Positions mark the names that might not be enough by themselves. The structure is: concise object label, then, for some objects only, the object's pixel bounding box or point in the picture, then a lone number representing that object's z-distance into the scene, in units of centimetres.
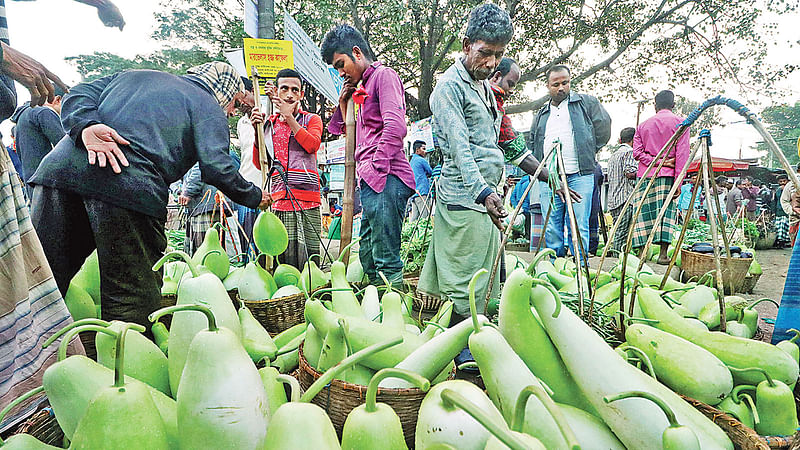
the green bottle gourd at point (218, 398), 73
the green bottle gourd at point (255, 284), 244
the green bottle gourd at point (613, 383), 92
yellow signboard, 329
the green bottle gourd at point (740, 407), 124
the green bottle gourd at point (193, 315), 102
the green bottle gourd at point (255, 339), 134
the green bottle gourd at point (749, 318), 180
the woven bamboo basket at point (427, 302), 294
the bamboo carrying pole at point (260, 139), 280
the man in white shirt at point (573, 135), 415
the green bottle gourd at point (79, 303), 187
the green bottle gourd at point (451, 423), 77
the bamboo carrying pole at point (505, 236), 149
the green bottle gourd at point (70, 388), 86
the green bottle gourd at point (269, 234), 259
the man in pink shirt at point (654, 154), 443
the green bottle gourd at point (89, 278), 200
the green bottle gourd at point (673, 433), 81
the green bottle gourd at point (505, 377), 87
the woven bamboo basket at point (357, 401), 108
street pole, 370
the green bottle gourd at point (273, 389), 99
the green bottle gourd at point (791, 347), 146
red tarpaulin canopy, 1446
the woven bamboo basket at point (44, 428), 98
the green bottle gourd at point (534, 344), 110
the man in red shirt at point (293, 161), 344
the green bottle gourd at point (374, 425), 74
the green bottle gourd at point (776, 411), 122
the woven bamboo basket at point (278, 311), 234
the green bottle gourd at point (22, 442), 81
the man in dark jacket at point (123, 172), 172
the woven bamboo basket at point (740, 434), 100
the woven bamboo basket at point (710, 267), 352
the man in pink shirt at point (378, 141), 260
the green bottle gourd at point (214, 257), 251
